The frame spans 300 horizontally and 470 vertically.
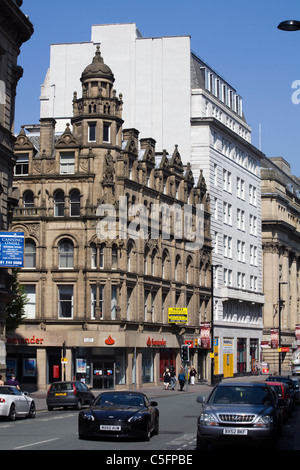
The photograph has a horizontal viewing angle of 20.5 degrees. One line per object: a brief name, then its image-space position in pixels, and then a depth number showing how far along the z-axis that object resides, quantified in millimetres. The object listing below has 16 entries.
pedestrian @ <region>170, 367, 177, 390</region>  63281
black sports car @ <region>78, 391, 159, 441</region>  22281
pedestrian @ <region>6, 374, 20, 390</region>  42812
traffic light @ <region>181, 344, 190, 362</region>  61906
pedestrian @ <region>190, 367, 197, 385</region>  68719
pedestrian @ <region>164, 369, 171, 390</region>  63375
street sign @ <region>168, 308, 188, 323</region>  71188
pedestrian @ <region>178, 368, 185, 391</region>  61956
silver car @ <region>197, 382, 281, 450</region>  19438
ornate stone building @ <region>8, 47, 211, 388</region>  61656
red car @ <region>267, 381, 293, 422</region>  32744
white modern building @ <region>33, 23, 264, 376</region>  85312
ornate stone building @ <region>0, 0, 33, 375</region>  42781
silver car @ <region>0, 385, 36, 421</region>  31484
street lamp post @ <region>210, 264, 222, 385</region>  69625
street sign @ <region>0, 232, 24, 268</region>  38625
